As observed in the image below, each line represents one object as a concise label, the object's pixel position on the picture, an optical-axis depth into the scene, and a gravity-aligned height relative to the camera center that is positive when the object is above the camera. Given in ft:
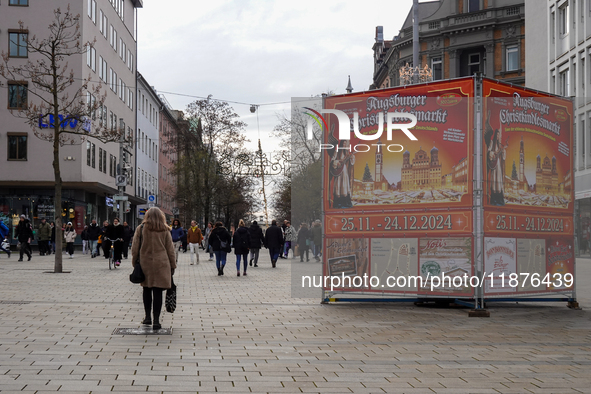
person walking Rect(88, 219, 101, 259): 111.55 -0.77
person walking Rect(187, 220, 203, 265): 93.76 -0.62
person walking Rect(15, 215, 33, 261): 97.81 -0.56
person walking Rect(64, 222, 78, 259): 113.70 -1.08
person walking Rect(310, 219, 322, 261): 67.64 -1.22
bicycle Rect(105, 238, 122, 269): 82.43 -2.33
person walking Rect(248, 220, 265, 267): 87.38 -0.68
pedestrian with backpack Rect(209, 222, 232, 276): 72.79 -1.31
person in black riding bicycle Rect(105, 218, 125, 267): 82.28 -0.88
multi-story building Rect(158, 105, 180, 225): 275.18 +23.60
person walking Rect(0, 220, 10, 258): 88.94 -0.18
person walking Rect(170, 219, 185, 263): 98.62 -0.28
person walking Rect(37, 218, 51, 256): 113.80 -0.95
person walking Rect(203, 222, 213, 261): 113.02 -2.44
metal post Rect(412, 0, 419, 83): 71.26 +17.12
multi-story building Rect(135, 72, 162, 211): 222.69 +27.64
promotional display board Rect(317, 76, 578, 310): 39.91 +1.80
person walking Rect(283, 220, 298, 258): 117.88 -0.91
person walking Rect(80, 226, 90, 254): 123.60 -1.96
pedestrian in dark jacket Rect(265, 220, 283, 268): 91.76 -1.19
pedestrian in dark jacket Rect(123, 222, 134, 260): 106.63 -1.02
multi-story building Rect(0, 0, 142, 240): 145.69 +14.82
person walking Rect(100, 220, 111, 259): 86.62 -1.84
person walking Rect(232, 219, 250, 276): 73.61 -1.23
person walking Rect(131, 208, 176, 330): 32.30 -1.12
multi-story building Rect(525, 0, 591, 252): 122.31 +30.03
